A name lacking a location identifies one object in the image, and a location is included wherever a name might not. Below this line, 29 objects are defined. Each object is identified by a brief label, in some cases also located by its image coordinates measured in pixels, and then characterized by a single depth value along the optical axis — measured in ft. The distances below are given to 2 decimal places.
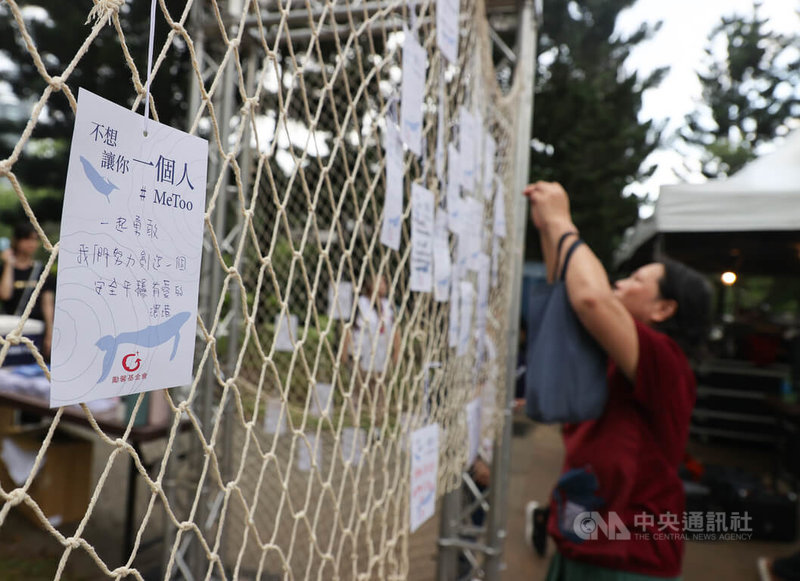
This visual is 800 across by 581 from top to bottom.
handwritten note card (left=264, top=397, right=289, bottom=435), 6.66
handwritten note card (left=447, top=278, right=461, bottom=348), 4.47
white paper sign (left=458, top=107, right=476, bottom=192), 4.50
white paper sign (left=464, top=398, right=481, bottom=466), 5.52
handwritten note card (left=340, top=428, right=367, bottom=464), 4.10
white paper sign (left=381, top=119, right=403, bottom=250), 3.18
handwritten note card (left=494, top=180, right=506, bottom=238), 6.08
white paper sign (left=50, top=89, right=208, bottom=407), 1.26
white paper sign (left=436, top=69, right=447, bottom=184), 4.00
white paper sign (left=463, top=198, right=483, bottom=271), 4.83
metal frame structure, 6.75
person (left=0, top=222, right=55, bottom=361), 9.62
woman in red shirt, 4.14
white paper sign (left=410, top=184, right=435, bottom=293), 3.50
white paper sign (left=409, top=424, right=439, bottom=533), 3.77
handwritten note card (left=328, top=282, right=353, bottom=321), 4.69
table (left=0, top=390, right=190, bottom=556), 7.63
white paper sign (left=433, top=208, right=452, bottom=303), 4.00
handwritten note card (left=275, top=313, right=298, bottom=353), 5.66
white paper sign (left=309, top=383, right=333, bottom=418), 5.28
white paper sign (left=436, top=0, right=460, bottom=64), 3.85
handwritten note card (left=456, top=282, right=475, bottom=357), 4.81
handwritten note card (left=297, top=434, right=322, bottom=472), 6.07
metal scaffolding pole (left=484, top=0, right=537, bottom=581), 6.73
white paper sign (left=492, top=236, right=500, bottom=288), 6.27
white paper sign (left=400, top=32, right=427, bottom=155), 3.29
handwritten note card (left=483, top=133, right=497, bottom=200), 5.67
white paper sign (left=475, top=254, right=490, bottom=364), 5.60
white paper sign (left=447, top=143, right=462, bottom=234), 4.25
